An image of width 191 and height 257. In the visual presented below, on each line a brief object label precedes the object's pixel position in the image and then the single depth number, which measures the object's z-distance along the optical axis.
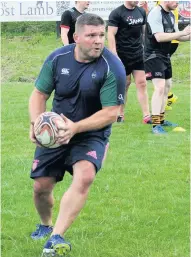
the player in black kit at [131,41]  12.02
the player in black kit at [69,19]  12.02
